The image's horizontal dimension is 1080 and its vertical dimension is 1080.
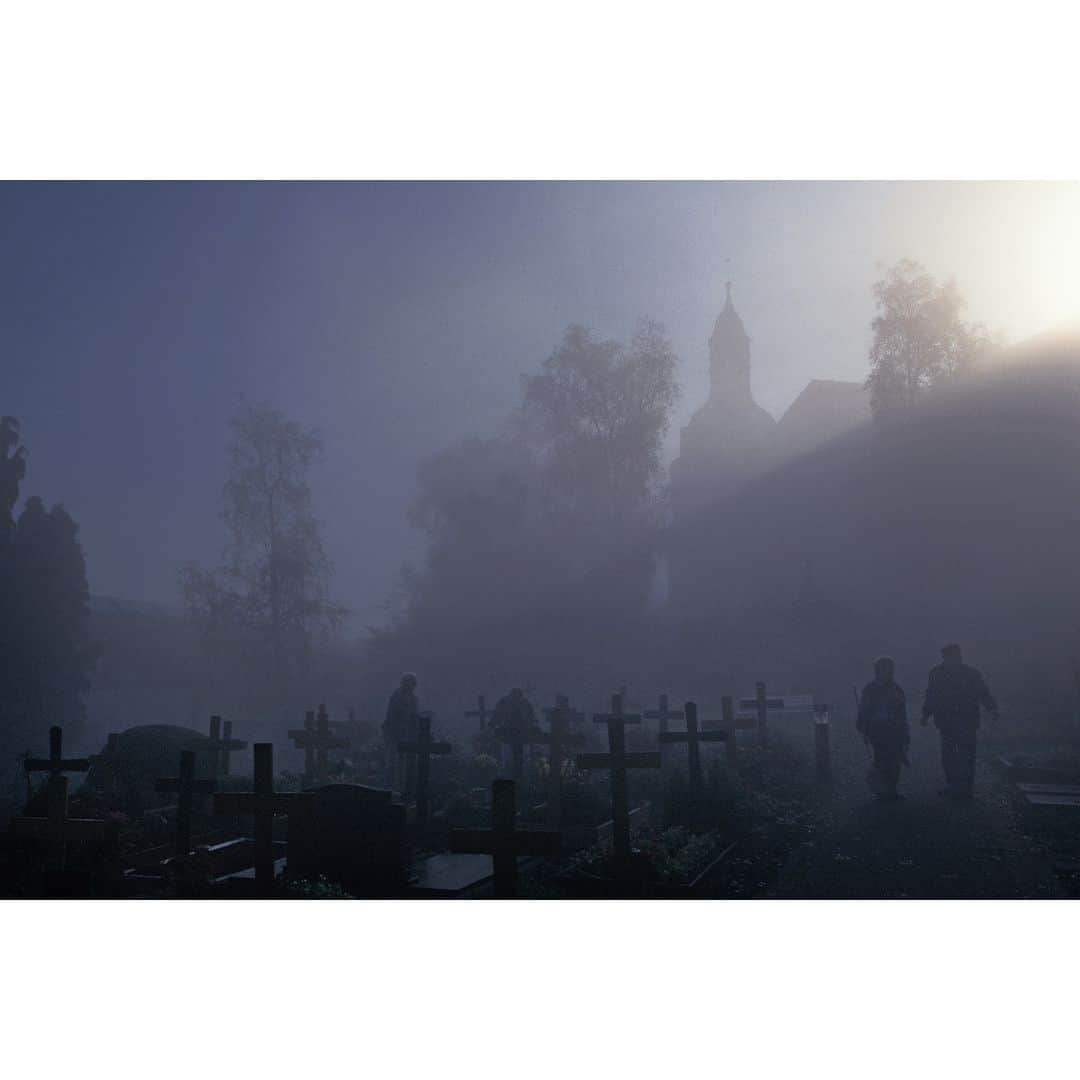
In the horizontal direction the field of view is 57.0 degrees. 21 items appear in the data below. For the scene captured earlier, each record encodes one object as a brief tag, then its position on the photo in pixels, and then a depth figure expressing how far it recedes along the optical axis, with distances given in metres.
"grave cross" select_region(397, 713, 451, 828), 13.51
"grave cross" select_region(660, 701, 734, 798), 13.59
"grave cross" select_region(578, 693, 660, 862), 9.42
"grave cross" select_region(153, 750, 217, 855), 10.61
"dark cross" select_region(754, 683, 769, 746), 18.45
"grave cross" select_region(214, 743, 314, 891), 9.12
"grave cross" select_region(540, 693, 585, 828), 12.90
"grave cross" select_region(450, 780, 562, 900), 7.90
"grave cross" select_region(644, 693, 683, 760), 19.03
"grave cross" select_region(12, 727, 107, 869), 8.97
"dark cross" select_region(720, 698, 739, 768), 16.54
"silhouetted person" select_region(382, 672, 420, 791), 15.84
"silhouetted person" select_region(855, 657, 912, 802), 13.52
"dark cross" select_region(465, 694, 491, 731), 21.56
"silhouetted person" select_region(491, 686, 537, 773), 16.27
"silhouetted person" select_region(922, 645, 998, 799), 13.49
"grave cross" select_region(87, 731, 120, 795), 15.62
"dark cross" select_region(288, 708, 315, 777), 16.82
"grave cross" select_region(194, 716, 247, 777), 17.58
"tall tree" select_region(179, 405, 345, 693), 32.81
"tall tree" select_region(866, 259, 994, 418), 27.80
